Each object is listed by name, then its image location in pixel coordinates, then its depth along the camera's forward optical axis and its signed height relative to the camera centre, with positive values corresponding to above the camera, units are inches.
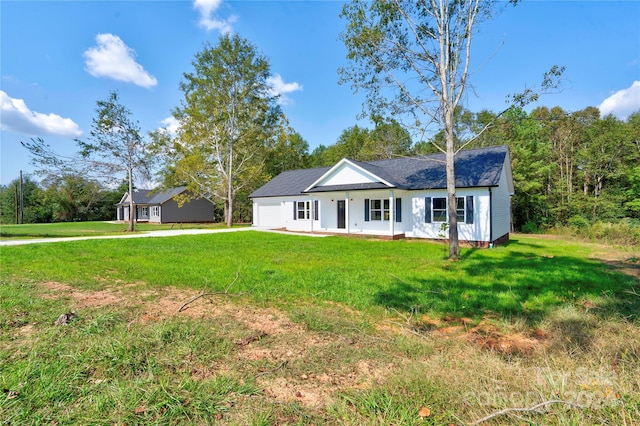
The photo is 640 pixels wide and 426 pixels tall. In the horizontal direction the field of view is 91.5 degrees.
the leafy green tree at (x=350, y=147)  1645.2 +352.6
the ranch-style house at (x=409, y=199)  574.9 +25.6
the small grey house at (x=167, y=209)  1437.0 +35.3
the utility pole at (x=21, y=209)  1476.6 +49.5
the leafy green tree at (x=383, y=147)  1374.3 +297.7
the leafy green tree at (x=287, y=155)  1159.0 +260.6
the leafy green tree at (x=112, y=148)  793.1 +186.3
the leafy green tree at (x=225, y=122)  1007.6 +317.2
